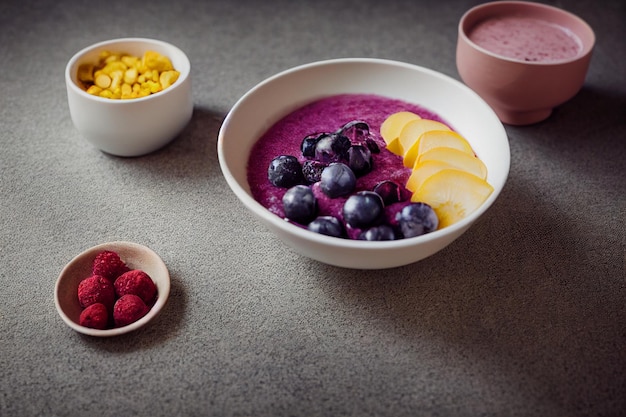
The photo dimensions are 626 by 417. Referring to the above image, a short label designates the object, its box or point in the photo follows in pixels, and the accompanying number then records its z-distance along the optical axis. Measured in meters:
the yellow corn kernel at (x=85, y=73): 0.53
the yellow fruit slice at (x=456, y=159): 0.44
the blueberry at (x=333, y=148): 0.45
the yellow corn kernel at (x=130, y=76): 0.53
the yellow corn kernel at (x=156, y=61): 0.54
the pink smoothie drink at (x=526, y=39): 0.55
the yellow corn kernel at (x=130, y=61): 0.54
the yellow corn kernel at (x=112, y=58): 0.54
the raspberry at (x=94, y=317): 0.42
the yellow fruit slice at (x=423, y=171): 0.43
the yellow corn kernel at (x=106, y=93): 0.52
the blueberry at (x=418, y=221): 0.41
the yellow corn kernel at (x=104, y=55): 0.55
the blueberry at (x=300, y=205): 0.42
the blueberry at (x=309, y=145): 0.46
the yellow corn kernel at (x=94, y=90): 0.52
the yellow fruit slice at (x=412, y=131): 0.46
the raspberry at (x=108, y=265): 0.44
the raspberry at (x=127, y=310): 0.42
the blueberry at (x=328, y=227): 0.41
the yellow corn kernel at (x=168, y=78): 0.53
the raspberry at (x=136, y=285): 0.43
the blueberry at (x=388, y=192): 0.43
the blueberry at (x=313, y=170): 0.45
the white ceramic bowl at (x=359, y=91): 0.41
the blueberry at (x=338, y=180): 0.43
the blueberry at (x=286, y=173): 0.45
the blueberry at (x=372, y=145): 0.46
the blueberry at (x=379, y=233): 0.41
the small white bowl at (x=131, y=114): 0.50
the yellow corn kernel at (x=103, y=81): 0.53
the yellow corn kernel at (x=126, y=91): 0.52
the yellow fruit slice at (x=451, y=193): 0.42
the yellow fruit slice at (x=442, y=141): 0.45
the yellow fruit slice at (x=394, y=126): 0.47
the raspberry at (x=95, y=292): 0.43
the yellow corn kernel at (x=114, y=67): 0.53
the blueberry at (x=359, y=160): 0.45
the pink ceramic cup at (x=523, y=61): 0.53
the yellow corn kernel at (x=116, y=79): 0.52
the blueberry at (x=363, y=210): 0.41
